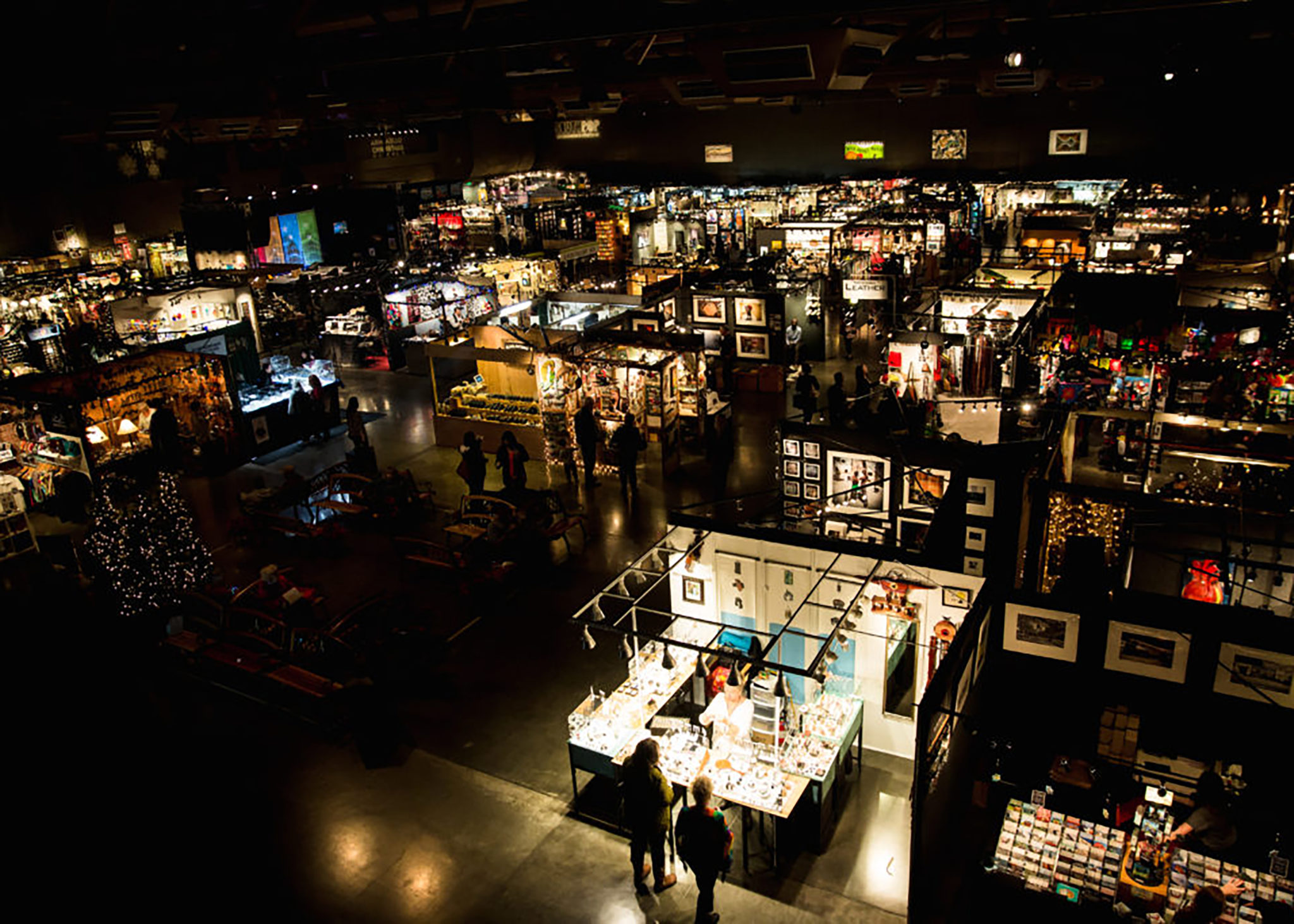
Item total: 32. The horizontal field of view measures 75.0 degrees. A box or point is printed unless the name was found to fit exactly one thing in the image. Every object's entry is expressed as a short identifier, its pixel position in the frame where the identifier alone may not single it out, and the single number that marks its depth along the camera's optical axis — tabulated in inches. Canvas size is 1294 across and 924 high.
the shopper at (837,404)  462.7
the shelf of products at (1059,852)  192.2
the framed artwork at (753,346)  617.3
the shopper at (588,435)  460.1
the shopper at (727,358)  605.6
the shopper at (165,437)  505.7
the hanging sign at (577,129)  1310.3
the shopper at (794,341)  639.1
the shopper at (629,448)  447.5
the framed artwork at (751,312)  610.9
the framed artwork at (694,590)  283.1
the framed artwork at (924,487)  311.0
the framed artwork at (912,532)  308.8
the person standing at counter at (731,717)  238.7
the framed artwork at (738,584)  273.1
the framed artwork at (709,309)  632.4
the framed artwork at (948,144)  1061.8
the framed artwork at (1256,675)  207.3
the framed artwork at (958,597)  248.2
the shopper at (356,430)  485.7
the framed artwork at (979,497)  276.7
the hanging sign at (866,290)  652.7
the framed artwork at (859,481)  331.6
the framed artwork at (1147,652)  218.5
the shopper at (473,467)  434.9
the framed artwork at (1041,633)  232.7
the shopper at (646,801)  203.9
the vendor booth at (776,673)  228.4
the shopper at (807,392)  498.6
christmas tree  333.7
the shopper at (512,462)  433.4
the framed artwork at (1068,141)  990.4
